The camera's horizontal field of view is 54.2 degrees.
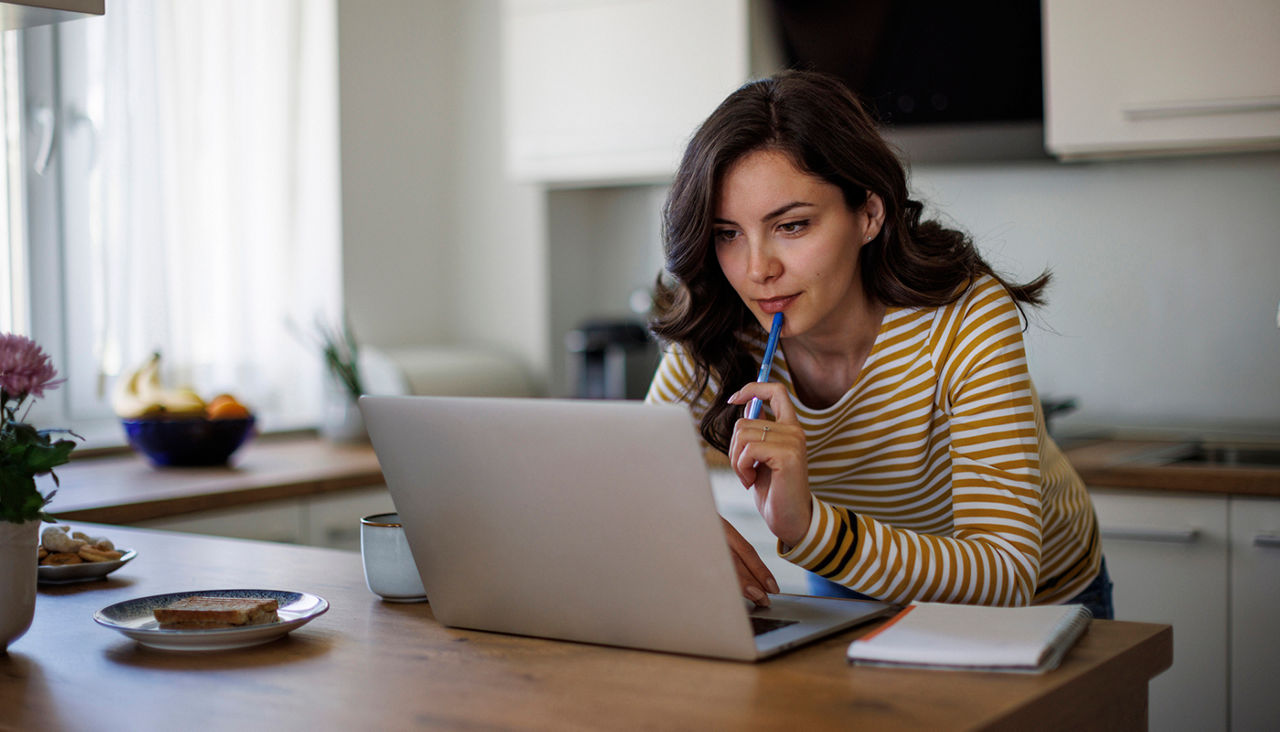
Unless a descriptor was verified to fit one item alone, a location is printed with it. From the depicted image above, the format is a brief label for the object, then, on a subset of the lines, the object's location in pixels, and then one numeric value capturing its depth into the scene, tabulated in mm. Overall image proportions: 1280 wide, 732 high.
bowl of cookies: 1327
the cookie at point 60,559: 1335
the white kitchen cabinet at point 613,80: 2789
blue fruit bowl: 2430
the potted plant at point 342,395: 2867
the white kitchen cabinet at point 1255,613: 2088
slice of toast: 1052
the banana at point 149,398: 2457
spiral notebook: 914
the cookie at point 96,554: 1351
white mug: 1197
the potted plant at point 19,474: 1029
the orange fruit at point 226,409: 2494
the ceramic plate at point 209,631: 1022
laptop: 921
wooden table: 833
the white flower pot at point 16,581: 1044
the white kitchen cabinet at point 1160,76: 2248
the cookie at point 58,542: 1356
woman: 1173
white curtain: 2723
